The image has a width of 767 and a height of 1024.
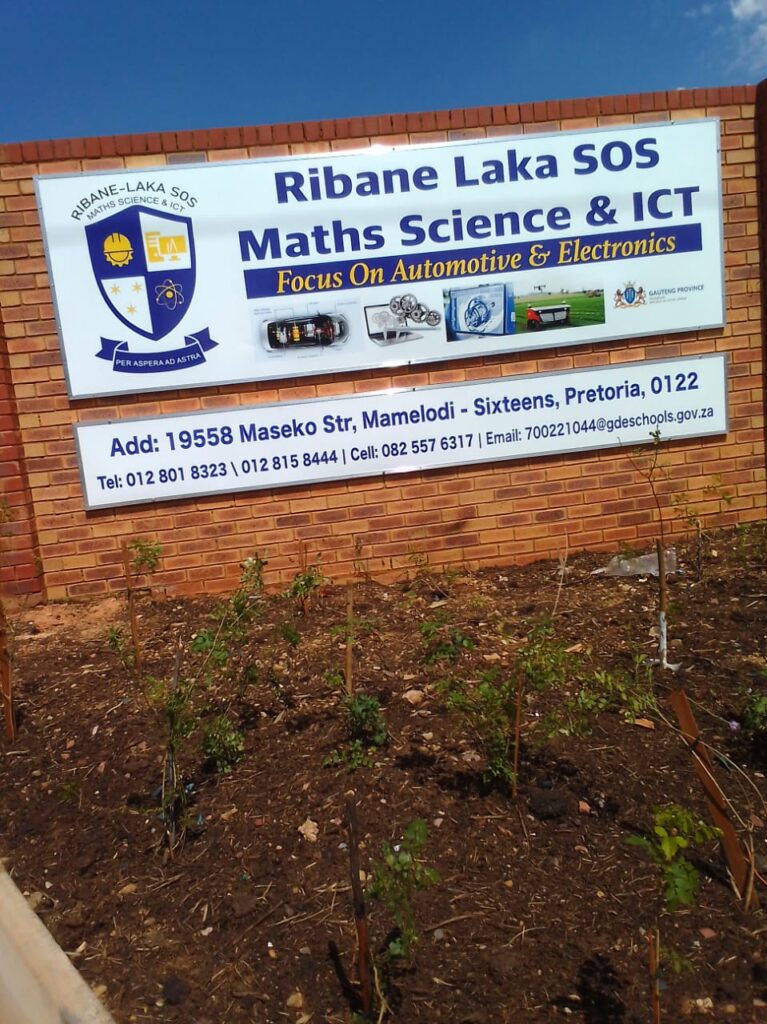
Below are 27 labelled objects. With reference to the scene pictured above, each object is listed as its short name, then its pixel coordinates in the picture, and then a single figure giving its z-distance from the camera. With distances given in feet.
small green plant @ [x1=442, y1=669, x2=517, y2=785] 8.63
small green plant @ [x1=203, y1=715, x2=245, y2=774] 9.51
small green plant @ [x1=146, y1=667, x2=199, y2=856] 8.40
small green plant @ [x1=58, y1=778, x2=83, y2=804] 9.45
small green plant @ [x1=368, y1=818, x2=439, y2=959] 6.16
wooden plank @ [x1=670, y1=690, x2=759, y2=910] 6.93
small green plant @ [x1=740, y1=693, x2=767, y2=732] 8.94
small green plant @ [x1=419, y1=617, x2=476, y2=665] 9.87
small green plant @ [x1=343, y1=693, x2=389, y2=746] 9.72
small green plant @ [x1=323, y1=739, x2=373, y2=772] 9.32
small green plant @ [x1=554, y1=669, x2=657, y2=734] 7.97
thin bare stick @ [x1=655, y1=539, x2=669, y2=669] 10.80
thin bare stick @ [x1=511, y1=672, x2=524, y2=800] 8.49
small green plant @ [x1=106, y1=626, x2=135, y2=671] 11.01
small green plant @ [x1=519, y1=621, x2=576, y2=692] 8.58
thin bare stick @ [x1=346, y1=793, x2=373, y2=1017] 5.91
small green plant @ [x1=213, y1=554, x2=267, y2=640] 11.05
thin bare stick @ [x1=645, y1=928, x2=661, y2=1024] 5.48
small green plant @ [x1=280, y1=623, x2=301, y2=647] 11.10
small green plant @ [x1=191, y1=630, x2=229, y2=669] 9.78
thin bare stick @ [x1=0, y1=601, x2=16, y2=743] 10.54
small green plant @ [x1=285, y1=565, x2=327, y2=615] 13.46
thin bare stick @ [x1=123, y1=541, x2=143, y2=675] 12.21
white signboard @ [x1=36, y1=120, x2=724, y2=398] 15.49
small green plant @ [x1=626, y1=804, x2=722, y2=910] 5.83
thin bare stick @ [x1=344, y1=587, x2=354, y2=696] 9.94
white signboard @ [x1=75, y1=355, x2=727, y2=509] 16.10
